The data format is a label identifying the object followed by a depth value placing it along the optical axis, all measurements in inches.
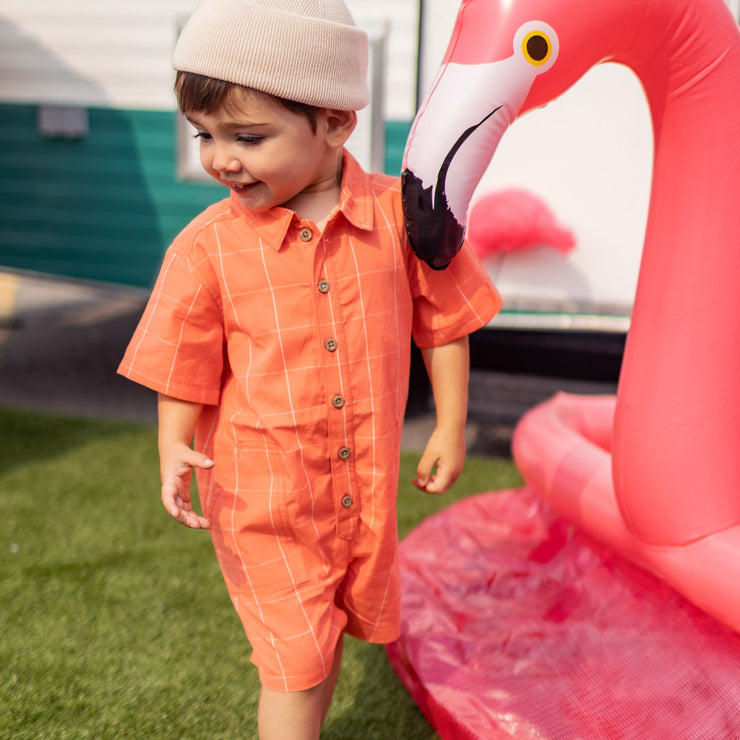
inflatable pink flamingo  57.6
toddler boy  55.9
